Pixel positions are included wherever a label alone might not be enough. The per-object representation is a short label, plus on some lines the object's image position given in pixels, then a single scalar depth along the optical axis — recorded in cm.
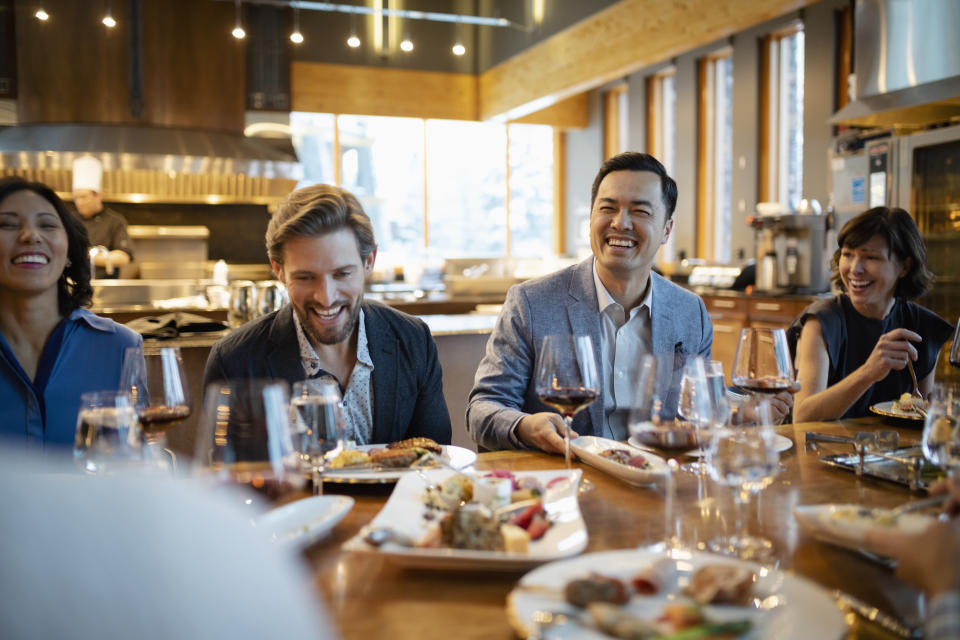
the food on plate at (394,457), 144
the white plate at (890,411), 193
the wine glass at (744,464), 104
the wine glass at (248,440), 89
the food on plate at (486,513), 103
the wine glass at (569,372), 141
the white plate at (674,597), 79
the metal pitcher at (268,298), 366
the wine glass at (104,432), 109
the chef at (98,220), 699
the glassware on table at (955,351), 190
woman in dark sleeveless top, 254
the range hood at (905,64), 439
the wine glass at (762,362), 159
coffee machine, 592
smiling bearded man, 192
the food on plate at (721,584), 84
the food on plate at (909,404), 199
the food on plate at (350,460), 143
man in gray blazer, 225
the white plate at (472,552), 98
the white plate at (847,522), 101
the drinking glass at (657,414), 119
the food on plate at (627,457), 143
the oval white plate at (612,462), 138
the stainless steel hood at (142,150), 720
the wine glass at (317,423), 107
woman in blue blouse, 198
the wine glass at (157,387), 131
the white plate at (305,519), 106
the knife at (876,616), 82
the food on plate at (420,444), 157
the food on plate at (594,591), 83
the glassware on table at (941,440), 114
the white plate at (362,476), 138
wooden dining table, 88
